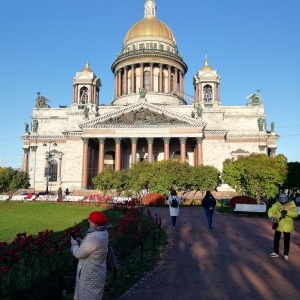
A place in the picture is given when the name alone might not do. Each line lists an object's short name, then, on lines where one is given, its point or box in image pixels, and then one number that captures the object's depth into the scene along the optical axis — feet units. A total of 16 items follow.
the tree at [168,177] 119.85
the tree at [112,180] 132.05
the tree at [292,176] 107.24
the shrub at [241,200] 90.79
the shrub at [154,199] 110.11
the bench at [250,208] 78.95
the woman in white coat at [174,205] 57.21
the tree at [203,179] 122.42
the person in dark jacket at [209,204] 56.44
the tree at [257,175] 99.14
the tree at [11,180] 140.87
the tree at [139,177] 123.00
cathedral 176.65
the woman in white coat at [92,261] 17.47
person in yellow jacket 35.55
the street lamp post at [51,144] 192.53
